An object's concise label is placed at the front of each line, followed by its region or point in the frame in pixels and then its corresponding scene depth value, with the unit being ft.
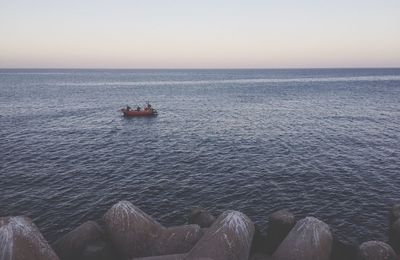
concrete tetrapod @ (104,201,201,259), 55.11
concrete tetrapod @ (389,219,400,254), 60.64
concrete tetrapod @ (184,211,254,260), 47.85
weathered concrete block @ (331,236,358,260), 60.49
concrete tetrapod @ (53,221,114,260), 54.49
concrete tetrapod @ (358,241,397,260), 52.22
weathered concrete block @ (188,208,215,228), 67.15
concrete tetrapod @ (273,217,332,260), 51.55
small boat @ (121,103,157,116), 228.84
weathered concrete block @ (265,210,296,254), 63.36
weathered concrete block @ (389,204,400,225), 65.42
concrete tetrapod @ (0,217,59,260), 44.70
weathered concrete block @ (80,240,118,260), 53.93
